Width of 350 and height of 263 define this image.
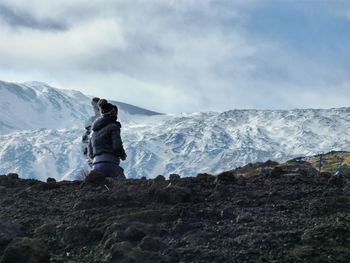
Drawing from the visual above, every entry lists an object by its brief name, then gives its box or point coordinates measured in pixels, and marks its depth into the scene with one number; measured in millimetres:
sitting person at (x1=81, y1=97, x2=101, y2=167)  25188
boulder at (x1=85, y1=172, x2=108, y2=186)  18069
